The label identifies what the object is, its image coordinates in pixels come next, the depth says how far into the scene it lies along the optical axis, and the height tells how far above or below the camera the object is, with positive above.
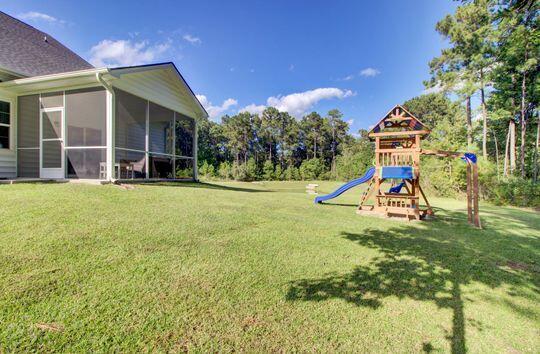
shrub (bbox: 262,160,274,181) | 41.71 +0.73
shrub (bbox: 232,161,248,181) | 37.53 +0.33
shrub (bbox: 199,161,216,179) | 37.03 +0.58
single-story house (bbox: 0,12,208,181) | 8.02 +1.94
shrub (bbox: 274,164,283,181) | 41.88 +0.26
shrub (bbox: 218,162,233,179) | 37.27 +0.44
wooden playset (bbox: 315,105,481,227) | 7.54 +0.40
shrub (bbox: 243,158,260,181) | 38.69 +0.66
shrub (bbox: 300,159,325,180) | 41.81 +0.97
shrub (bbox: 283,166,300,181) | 41.84 +0.27
